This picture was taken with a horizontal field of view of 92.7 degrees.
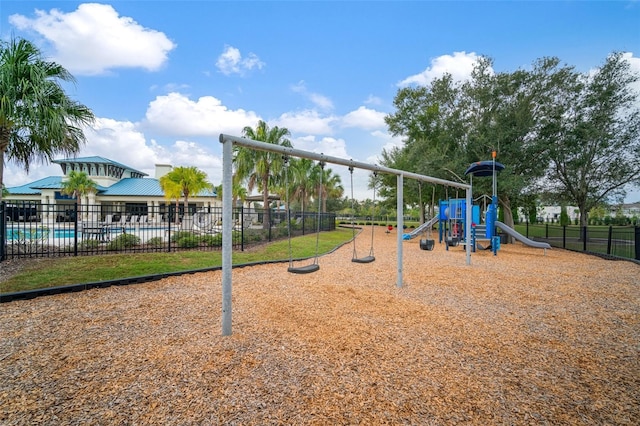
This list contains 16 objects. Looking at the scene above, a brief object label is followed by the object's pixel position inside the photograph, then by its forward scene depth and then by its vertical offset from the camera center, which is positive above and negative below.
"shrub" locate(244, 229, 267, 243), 12.58 -1.12
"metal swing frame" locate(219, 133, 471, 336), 3.43 -0.01
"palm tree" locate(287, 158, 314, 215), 25.05 +3.01
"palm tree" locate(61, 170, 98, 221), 25.75 +2.12
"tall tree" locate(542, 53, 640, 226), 14.05 +4.02
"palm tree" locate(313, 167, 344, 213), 34.58 +3.32
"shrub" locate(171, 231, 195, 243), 10.72 -0.91
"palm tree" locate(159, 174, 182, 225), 24.62 +1.80
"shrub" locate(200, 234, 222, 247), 10.53 -1.06
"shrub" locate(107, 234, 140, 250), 9.22 -1.02
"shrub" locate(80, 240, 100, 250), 8.60 -1.07
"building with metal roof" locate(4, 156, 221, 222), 28.19 +2.01
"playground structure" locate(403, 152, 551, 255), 10.30 -0.50
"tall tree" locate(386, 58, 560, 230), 14.11 +4.01
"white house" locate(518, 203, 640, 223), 52.97 -0.22
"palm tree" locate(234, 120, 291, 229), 18.05 +2.93
